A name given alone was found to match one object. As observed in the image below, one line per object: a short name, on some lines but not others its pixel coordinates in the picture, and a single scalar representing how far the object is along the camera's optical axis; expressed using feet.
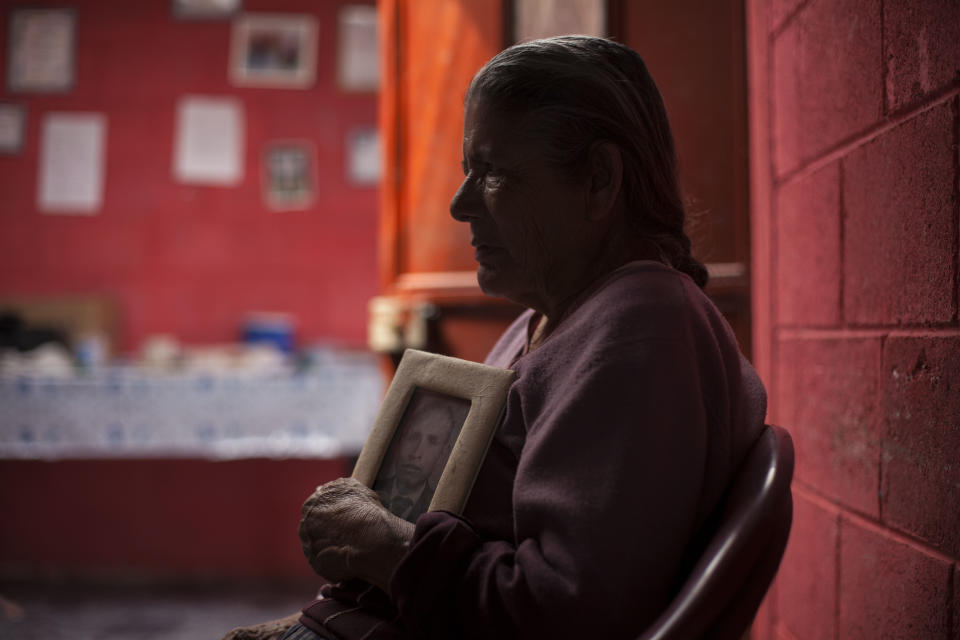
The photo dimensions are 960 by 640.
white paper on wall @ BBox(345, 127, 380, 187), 12.62
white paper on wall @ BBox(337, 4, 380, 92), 12.46
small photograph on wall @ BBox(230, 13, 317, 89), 12.44
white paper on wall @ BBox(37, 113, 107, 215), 12.44
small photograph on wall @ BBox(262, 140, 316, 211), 12.61
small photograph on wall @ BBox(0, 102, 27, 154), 12.41
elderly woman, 2.28
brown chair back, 2.30
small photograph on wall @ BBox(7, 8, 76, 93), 12.35
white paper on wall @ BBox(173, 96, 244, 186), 12.50
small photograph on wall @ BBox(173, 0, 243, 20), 12.37
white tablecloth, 10.09
